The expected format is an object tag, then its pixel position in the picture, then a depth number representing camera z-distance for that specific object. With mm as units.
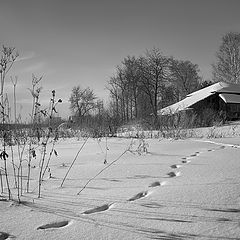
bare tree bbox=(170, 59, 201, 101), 33875
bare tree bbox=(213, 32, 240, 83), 24094
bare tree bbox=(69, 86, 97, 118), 37362
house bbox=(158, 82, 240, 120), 22344
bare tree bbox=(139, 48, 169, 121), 29047
